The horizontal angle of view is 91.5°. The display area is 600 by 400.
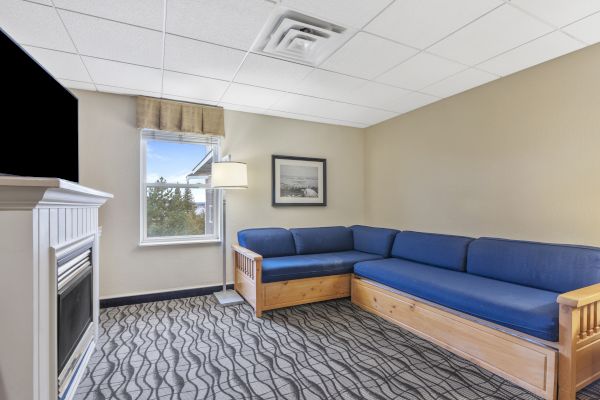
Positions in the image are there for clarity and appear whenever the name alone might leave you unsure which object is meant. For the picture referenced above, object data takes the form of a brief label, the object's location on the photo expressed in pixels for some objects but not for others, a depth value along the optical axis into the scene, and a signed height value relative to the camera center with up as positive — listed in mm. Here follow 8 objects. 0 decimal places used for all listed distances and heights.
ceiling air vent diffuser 1993 +1184
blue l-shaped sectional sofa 1711 -732
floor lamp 3240 +197
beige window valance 3285 +917
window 3469 +57
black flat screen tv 1414 +412
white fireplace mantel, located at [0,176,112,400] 1067 -364
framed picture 4055 +212
